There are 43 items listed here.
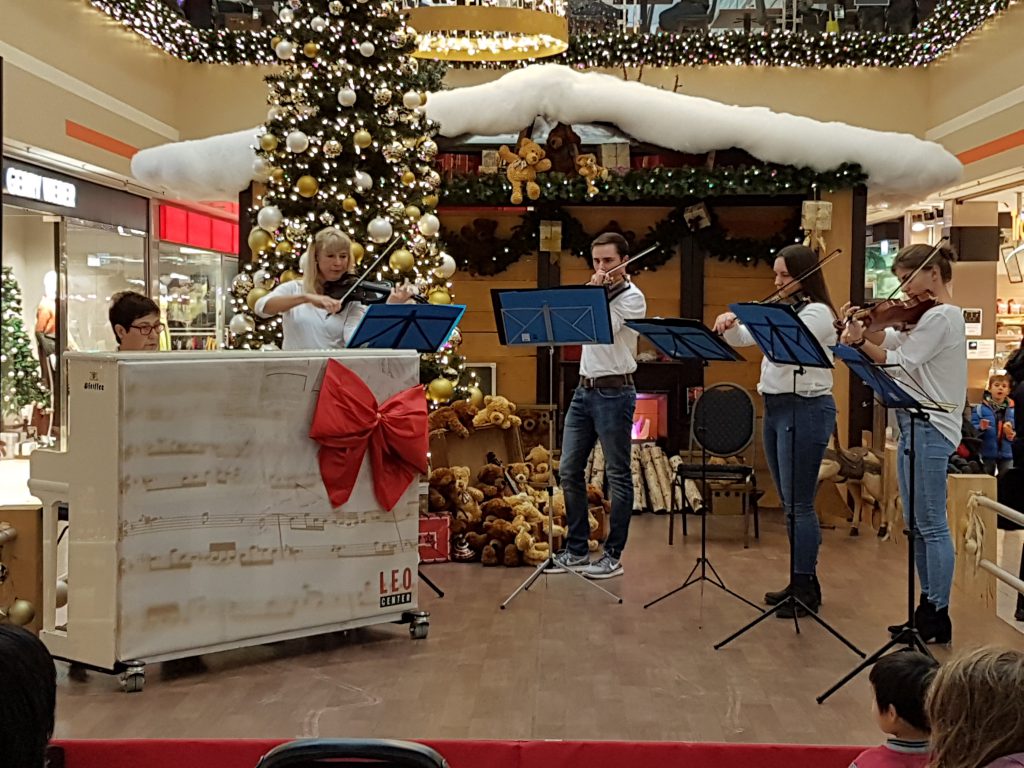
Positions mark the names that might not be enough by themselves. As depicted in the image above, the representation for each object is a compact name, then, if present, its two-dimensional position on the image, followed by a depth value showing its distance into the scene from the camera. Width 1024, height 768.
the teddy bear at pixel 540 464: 6.83
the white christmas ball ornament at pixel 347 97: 6.67
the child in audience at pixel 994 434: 7.96
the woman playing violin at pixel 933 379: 4.25
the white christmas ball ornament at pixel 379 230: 6.63
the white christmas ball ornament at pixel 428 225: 6.83
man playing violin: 5.28
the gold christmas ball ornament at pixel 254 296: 6.54
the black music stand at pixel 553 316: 4.68
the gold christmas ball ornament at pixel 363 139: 6.71
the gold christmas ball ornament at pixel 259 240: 6.76
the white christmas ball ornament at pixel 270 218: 6.73
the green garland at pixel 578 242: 8.48
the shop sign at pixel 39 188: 9.21
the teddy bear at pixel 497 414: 6.80
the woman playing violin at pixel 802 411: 4.71
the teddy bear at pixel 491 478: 6.40
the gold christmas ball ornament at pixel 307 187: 6.71
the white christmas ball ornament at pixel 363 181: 6.74
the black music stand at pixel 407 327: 4.58
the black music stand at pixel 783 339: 4.02
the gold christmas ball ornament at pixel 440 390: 6.69
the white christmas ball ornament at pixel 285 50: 6.66
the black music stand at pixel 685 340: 4.61
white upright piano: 3.72
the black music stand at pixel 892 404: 3.72
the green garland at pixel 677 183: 8.06
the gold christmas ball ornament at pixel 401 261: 6.70
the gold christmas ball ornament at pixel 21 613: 3.93
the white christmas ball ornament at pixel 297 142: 6.63
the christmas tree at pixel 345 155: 6.76
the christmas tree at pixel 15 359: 10.02
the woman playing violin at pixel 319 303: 4.68
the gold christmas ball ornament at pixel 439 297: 6.78
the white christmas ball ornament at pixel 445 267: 7.02
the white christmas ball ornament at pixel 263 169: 6.91
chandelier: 7.05
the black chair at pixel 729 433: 6.77
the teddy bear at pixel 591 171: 8.05
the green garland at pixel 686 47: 11.27
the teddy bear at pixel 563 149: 8.30
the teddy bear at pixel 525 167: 8.08
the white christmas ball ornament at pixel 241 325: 6.82
